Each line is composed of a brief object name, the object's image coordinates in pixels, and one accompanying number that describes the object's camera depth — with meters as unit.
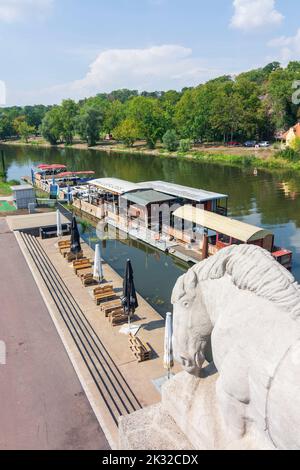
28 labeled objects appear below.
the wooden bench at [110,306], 11.88
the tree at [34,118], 119.00
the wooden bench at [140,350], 9.62
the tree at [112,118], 88.31
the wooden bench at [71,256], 16.36
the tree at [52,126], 91.02
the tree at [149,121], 75.56
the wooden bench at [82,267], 15.04
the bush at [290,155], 51.24
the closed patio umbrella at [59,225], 19.34
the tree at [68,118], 91.62
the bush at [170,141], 70.11
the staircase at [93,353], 8.04
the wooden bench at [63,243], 17.60
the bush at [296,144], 51.78
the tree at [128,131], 77.44
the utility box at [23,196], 24.86
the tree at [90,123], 85.25
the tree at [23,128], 100.18
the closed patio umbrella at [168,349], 8.42
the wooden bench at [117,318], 11.38
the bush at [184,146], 67.31
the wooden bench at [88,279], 14.01
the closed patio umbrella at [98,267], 13.81
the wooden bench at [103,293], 12.66
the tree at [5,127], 107.81
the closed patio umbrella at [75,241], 15.62
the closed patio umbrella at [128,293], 10.84
